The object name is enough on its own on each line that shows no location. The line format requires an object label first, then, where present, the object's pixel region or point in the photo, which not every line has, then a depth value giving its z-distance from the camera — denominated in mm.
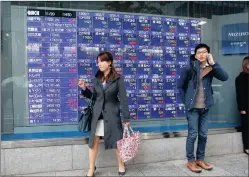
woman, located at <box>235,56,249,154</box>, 5160
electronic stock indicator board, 4480
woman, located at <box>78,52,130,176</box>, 3957
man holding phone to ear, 4184
